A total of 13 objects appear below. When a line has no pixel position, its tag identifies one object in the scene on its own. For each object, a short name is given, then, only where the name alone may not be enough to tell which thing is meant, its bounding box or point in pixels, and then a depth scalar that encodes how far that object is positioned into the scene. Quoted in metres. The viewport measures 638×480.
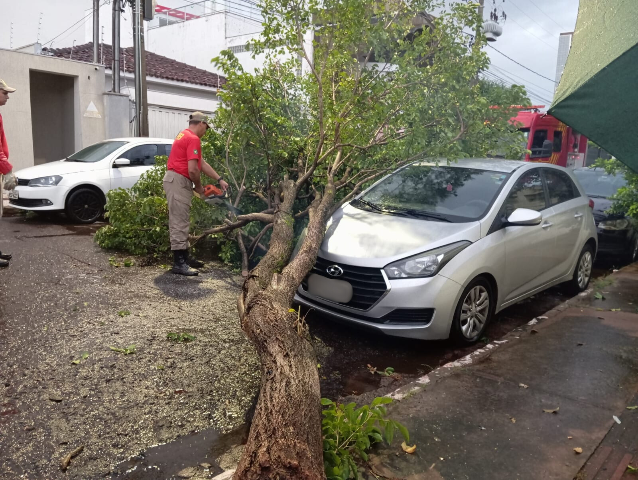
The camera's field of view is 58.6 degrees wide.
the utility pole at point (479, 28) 6.77
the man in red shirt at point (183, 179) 6.43
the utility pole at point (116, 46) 15.10
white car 9.77
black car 9.31
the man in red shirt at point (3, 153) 6.44
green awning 2.63
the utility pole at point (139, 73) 13.55
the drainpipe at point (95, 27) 16.98
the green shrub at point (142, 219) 7.10
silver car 4.66
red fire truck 14.72
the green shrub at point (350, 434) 2.89
